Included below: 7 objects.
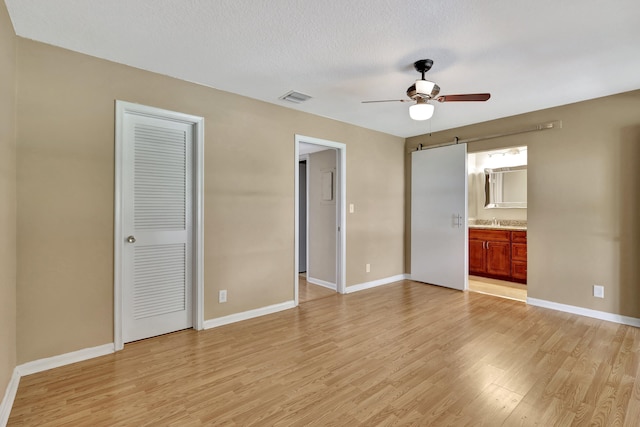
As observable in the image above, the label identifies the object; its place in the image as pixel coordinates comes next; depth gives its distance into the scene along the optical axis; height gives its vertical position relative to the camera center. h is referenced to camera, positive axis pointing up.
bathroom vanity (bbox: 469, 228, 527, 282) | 4.96 -0.63
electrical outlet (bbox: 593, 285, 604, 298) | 3.43 -0.84
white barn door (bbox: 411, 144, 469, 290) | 4.55 +0.01
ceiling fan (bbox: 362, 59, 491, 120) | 2.54 +1.03
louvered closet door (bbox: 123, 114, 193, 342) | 2.75 -0.10
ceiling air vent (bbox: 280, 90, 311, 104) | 3.31 +1.33
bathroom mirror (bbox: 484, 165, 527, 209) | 5.39 +0.54
